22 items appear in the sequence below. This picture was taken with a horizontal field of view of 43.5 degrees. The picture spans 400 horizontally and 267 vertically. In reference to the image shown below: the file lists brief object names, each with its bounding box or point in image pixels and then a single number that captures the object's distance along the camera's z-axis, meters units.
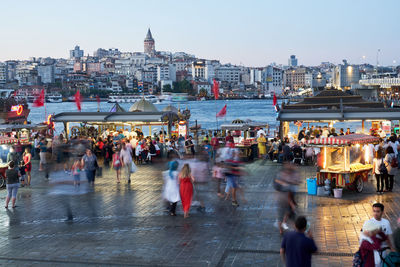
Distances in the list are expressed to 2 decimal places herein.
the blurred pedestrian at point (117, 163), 14.75
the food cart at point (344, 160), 12.53
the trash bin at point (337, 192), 12.10
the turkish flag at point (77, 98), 34.16
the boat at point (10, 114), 38.38
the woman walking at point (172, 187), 10.34
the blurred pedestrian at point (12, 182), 11.07
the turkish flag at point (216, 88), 32.46
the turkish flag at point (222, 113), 28.30
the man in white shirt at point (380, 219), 5.91
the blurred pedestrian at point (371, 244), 5.59
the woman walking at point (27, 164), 14.49
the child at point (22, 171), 14.53
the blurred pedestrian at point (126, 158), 14.31
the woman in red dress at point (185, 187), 10.27
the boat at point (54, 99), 184.71
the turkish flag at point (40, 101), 34.06
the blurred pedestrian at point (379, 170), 12.22
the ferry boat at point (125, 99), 153.43
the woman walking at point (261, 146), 20.75
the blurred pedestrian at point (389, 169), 12.47
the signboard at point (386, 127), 22.09
